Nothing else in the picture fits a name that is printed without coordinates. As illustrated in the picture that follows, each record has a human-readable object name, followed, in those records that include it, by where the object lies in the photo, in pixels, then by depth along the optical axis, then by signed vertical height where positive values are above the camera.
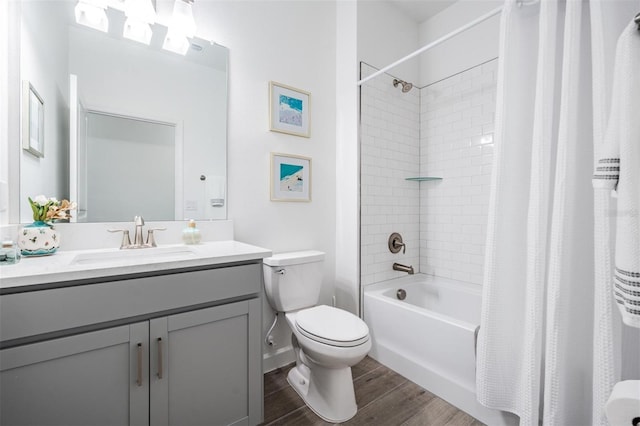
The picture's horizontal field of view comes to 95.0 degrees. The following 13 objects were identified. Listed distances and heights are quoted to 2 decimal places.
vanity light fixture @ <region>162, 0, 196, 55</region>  1.57 +0.98
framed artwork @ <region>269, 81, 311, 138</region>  2.01 +0.70
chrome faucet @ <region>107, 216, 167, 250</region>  1.48 -0.17
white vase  1.19 -0.15
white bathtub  1.59 -0.79
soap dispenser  1.65 -0.16
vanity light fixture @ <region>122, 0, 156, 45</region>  1.48 +0.96
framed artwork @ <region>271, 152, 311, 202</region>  2.02 +0.22
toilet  1.47 -0.65
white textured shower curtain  1.04 -0.05
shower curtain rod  1.47 +1.00
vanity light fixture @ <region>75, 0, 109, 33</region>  1.41 +0.94
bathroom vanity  0.92 -0.49
